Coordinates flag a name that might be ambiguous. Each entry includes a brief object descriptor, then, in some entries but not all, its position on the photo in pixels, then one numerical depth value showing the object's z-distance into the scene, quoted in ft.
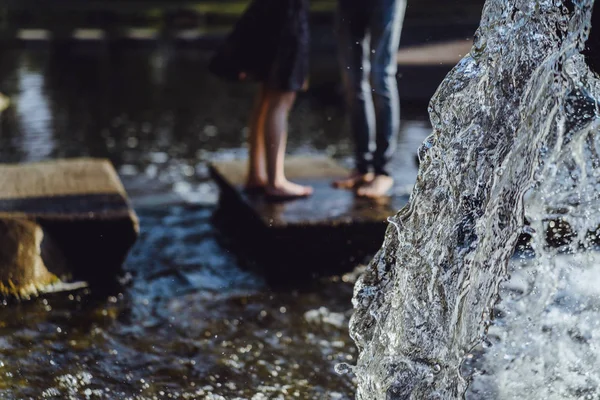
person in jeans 13.17
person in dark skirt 13.23
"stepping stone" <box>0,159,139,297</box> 11.08
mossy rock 11.00
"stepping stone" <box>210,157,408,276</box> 12.24
